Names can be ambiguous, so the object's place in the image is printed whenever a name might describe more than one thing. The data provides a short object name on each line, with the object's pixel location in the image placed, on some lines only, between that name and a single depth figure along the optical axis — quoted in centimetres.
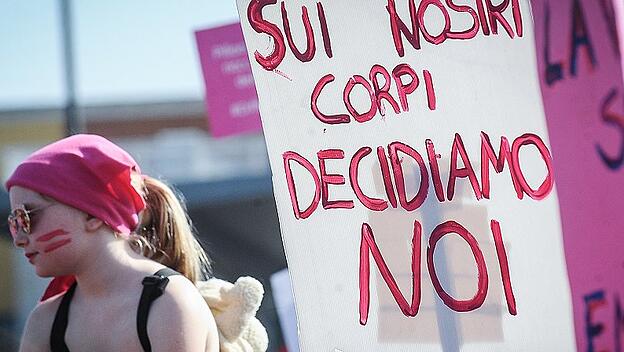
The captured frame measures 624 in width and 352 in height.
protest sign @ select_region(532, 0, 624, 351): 447
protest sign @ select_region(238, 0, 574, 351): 486
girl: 578
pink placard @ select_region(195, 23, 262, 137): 1245
